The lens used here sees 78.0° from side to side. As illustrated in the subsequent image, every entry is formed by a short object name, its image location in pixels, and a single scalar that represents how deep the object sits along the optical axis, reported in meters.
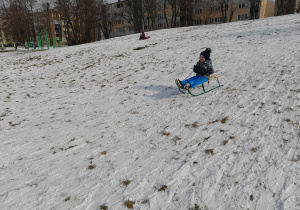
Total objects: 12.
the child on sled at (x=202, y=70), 6.38
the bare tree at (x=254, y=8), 42.98
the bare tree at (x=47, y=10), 40.84
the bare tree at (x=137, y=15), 54.22
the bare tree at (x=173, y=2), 40.92
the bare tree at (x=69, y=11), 35.22
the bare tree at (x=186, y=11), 43.72
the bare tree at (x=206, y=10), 46.99
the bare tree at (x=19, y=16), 45.19
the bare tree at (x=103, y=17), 45.00
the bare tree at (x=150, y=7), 46.22
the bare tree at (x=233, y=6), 46.72
